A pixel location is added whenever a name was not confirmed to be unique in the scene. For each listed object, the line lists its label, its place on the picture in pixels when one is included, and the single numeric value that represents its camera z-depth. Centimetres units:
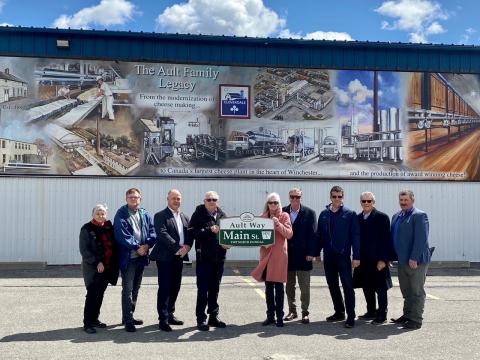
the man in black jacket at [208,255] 732
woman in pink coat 739
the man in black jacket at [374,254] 769
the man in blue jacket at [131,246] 710
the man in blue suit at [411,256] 743
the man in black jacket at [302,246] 768
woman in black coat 710
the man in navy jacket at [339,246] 760
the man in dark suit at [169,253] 721
